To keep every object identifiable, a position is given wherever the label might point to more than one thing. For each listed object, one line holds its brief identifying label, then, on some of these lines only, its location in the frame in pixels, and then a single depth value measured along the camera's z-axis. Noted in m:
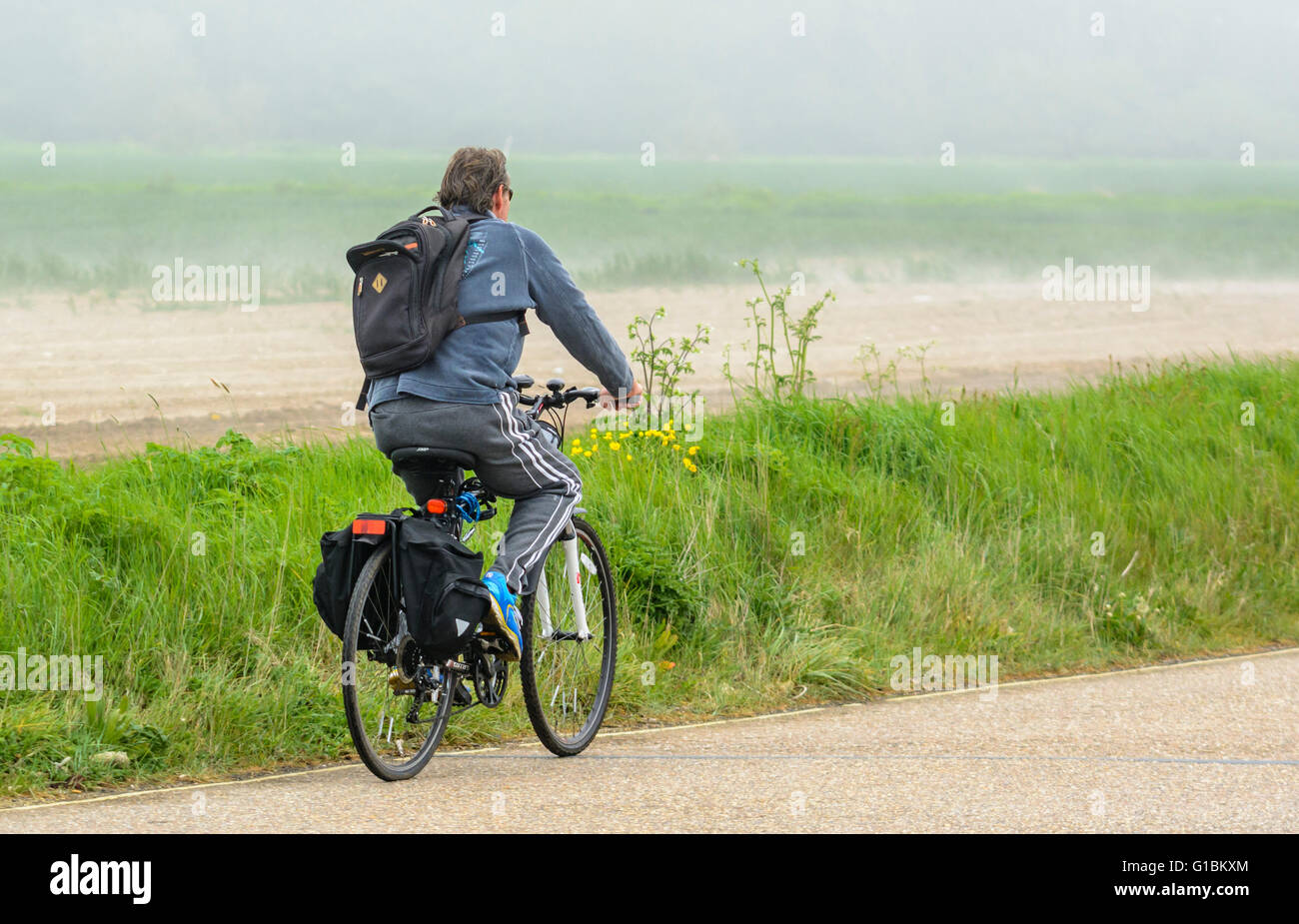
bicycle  11.20
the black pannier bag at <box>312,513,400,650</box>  11.09
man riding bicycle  11.15
